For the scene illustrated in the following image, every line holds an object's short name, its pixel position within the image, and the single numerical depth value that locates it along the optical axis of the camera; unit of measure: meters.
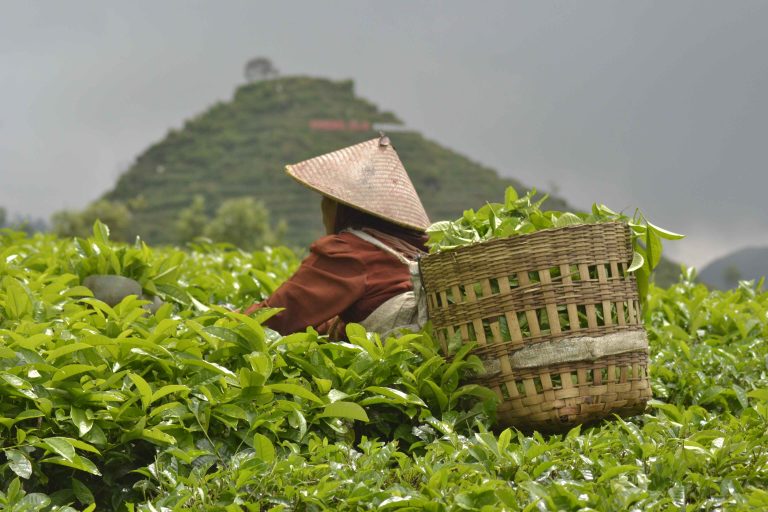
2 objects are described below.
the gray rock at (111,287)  9.97
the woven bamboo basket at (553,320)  6.99
